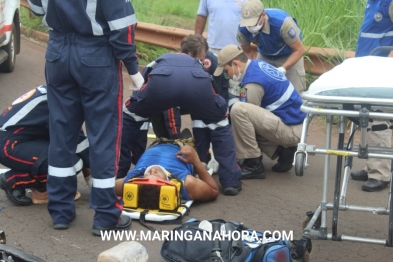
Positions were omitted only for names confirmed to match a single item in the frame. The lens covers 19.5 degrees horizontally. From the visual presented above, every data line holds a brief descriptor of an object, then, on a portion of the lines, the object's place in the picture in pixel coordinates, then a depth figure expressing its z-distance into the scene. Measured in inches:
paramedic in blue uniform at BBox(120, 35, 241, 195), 352.1
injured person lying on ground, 342.3
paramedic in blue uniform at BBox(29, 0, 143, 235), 290.6
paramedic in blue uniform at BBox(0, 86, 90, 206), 331.2
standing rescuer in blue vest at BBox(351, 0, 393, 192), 378.5
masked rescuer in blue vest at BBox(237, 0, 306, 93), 431.0
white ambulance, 557.0
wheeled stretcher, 240.7
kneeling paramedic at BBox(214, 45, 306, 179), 392.4
